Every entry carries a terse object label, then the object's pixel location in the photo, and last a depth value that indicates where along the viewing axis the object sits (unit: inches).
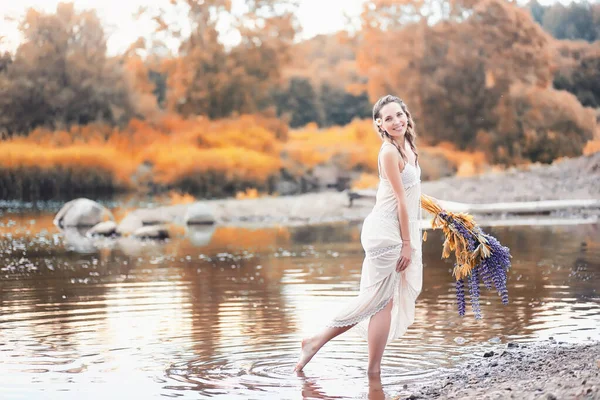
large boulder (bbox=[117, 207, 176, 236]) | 777.9
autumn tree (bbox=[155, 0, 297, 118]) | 1227.9
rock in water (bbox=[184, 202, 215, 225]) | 860.6
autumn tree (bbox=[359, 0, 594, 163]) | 1157.1
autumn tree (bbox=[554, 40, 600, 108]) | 1168.8
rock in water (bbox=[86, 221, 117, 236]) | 745.6
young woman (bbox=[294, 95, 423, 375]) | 225.5
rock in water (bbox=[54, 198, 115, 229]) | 839.1
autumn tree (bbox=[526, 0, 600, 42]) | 1165.7
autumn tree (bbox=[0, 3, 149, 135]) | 1240.8
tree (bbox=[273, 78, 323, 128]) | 1280.8
